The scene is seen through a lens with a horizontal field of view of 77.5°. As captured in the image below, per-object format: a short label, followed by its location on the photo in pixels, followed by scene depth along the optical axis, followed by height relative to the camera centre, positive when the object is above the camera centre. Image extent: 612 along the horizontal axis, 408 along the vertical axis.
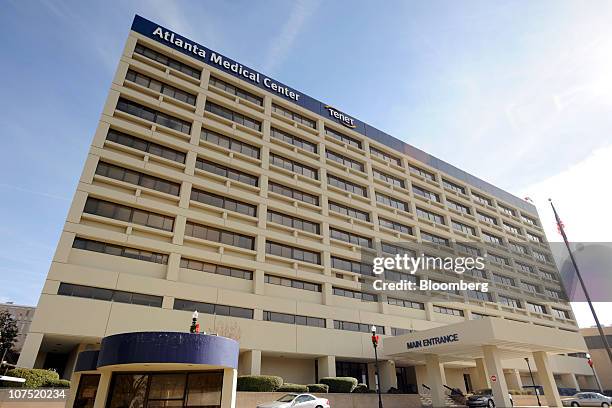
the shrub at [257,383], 25.61 +1.37
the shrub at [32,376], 20.65 +1.64
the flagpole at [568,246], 23.97 +9.86
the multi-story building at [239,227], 27.70 +14.49
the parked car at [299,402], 18.93 +0.16
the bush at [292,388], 26.32 +1.08
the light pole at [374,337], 26.34 +4.13
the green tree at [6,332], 48.76 +9.10
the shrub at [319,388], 28.09 +1.11
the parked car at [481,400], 28.75 +0.15
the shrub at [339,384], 29.75 +1.43
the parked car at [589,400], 35.31 +0.04
